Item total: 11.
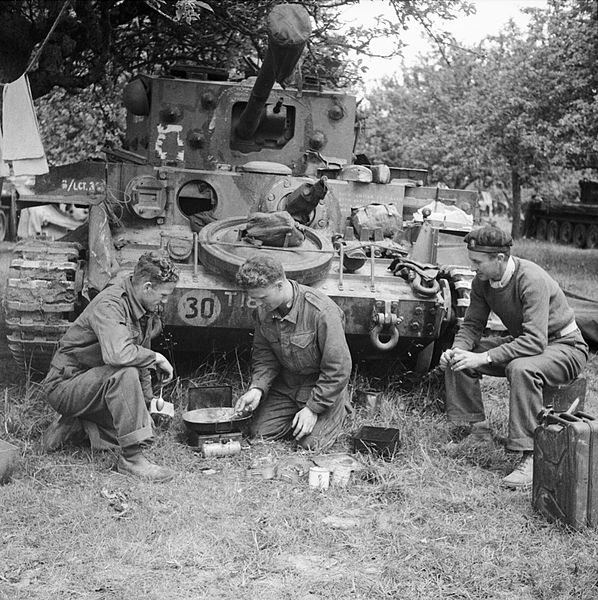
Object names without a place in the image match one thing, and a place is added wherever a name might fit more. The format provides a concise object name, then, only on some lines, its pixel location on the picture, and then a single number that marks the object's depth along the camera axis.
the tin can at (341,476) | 4.90
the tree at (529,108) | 13.88
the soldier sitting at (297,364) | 5.32
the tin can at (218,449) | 5.29
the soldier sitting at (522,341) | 5.04
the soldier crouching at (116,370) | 4.83
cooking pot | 5.40
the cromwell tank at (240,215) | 5.94
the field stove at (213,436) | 5.31
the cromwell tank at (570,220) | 23.50
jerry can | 4.23
